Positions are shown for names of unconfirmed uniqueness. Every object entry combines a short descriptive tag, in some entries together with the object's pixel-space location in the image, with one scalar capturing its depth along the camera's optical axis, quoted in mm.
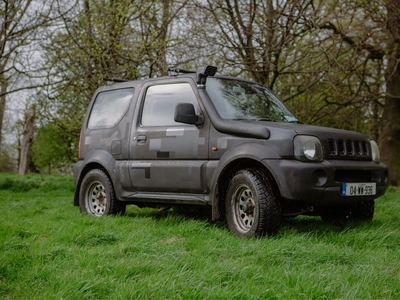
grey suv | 5422
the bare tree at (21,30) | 10648
